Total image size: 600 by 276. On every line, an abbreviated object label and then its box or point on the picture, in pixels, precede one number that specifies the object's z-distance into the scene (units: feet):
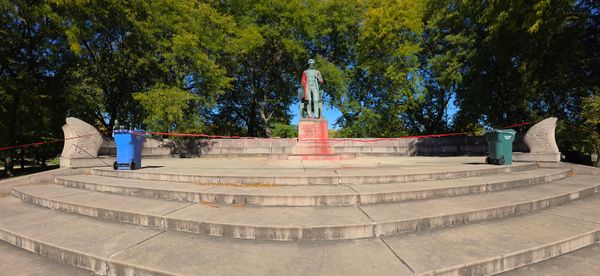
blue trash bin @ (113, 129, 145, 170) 24.29
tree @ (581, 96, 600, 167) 28.63
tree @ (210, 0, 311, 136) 72.26
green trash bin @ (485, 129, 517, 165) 24.80
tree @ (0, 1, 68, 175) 42.63
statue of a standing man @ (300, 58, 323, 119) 41.32
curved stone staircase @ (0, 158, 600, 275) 8.40
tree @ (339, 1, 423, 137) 69.51
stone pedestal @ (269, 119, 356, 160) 36.58
